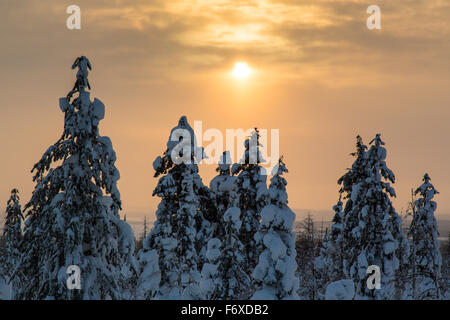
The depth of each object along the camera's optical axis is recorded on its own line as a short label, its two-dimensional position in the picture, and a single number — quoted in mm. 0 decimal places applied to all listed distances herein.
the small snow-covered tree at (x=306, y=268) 64981
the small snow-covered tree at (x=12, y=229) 51375
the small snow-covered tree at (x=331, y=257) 51097
